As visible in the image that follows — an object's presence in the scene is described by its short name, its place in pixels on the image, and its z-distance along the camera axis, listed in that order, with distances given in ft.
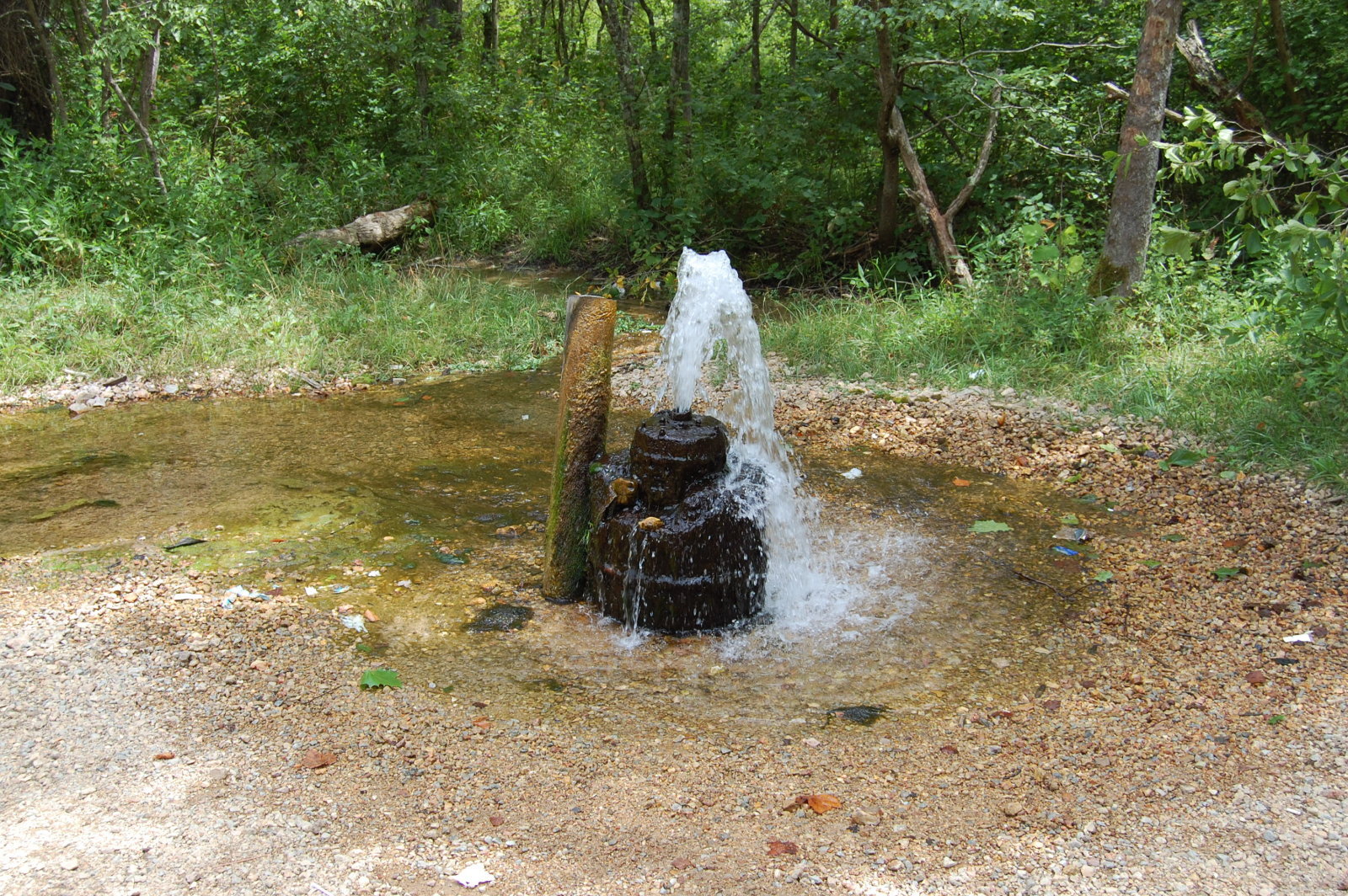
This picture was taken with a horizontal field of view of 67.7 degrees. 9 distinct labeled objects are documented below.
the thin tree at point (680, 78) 34.94
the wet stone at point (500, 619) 12.64
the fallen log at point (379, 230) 33.42
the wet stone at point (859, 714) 10.51
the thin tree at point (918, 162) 28.09
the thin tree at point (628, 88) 35.42
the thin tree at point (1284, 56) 26.02
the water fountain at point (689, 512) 12.60
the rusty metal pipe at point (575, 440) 13.32
